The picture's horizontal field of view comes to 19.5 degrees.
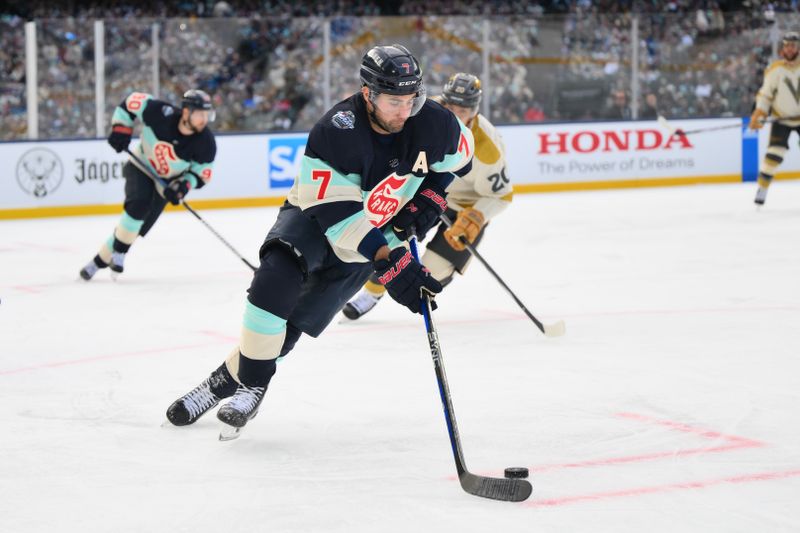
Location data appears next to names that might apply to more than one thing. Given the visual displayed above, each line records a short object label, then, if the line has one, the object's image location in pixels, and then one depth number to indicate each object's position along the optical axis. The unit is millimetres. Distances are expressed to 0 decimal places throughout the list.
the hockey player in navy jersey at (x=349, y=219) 5665
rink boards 18371
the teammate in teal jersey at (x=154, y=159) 12710
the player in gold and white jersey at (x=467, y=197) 8963
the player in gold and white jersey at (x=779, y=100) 18126
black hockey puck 5263
